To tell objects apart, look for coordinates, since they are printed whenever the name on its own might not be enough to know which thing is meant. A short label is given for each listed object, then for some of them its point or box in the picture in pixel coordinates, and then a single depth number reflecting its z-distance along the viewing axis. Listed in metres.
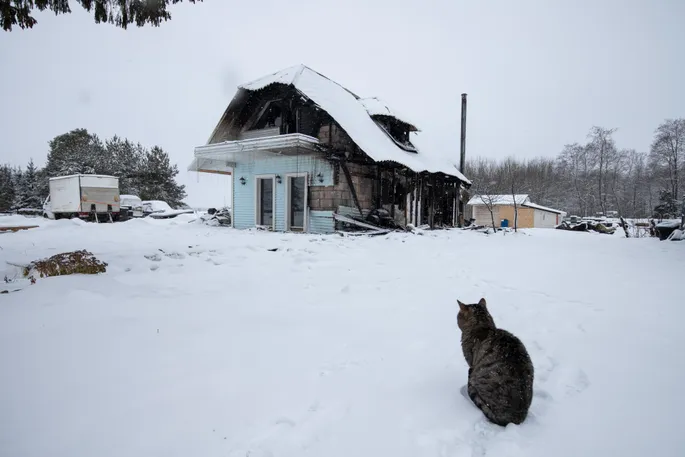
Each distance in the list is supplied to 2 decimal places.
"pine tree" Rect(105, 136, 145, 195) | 35.30
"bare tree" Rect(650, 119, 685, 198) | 27.39
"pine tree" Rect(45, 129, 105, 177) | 33.06
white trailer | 18.56
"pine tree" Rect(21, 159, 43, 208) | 33.53
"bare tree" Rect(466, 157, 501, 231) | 31.51
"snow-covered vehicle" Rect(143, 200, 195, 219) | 23.15
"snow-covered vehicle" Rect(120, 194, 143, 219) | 24.61
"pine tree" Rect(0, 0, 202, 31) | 4.73
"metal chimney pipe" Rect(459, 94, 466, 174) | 20.73
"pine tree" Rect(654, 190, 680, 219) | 23.20
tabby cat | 1.73
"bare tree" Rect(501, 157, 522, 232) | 43.53
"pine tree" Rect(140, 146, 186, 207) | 35.62
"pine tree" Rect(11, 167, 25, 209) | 33.53
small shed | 32.19
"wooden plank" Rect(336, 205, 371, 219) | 11.83
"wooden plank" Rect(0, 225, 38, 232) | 10.85
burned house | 11.48
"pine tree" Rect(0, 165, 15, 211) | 33.97
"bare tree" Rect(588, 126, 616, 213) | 35.59
